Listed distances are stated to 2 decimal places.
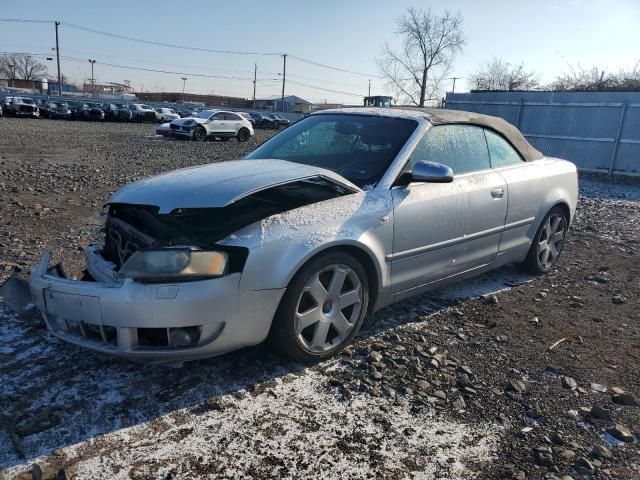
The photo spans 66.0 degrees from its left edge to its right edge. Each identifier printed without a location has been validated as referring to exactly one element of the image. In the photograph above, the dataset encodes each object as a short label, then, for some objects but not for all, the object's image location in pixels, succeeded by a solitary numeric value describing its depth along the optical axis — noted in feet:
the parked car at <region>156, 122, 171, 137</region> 75.77
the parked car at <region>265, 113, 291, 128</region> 139.95
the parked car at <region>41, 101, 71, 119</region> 115.44
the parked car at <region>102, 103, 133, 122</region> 122.21
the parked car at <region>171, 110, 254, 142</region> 75.00
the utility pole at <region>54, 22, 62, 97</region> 208.23
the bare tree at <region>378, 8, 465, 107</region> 164.66
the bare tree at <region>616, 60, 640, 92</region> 74.33
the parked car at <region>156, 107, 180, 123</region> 131.17
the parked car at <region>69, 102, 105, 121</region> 117.08
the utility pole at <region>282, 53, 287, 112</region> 269.46
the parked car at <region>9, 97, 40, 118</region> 109.40
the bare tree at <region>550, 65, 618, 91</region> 84.64
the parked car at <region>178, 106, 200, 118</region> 148.64
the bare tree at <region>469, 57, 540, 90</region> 144.07
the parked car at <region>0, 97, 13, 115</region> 109.09
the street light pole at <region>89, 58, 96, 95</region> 311.68
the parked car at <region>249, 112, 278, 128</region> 138.00
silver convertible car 8.18
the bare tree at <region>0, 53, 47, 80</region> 346.33
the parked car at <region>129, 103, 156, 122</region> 125.59
